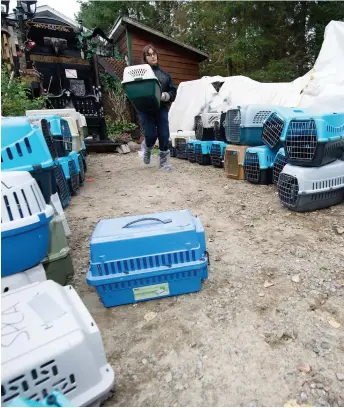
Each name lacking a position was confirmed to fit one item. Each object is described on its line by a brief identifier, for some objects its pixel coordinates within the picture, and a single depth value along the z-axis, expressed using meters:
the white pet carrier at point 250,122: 2.98
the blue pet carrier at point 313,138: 1.99
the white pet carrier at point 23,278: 1.05
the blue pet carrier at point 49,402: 0.61
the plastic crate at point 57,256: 1.30
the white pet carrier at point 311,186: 2.03
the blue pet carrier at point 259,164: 2.79
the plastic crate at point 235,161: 3.10
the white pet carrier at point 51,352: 0.70
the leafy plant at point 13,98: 3.40
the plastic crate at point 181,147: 4.49
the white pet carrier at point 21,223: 1.02
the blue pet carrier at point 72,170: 2.57
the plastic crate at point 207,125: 3.82
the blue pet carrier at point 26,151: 1.42
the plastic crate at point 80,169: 3.13
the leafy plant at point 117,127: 6.50
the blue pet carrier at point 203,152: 3.95
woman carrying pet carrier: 3.24
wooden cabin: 6.98
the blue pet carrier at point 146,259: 1.17
